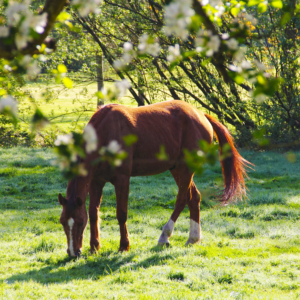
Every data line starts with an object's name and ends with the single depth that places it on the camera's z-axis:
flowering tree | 12.45
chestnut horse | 25.00
